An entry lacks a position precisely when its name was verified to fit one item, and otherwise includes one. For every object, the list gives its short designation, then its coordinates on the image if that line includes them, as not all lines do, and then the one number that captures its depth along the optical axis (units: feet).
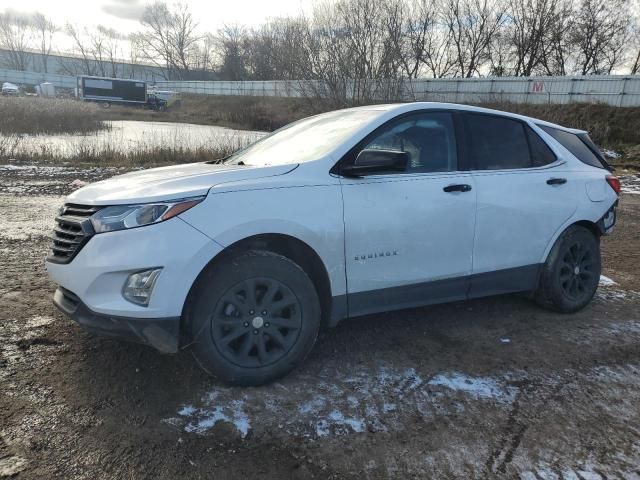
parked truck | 207.00
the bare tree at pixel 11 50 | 388.78
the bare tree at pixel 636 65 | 131.95
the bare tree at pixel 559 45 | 142.76
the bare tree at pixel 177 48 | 349.82
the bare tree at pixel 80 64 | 383.12
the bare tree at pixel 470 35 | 164.55
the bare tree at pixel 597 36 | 136.46
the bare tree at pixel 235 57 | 265.95
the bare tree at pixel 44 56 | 401.49
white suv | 9.33
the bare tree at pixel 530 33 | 145.00
